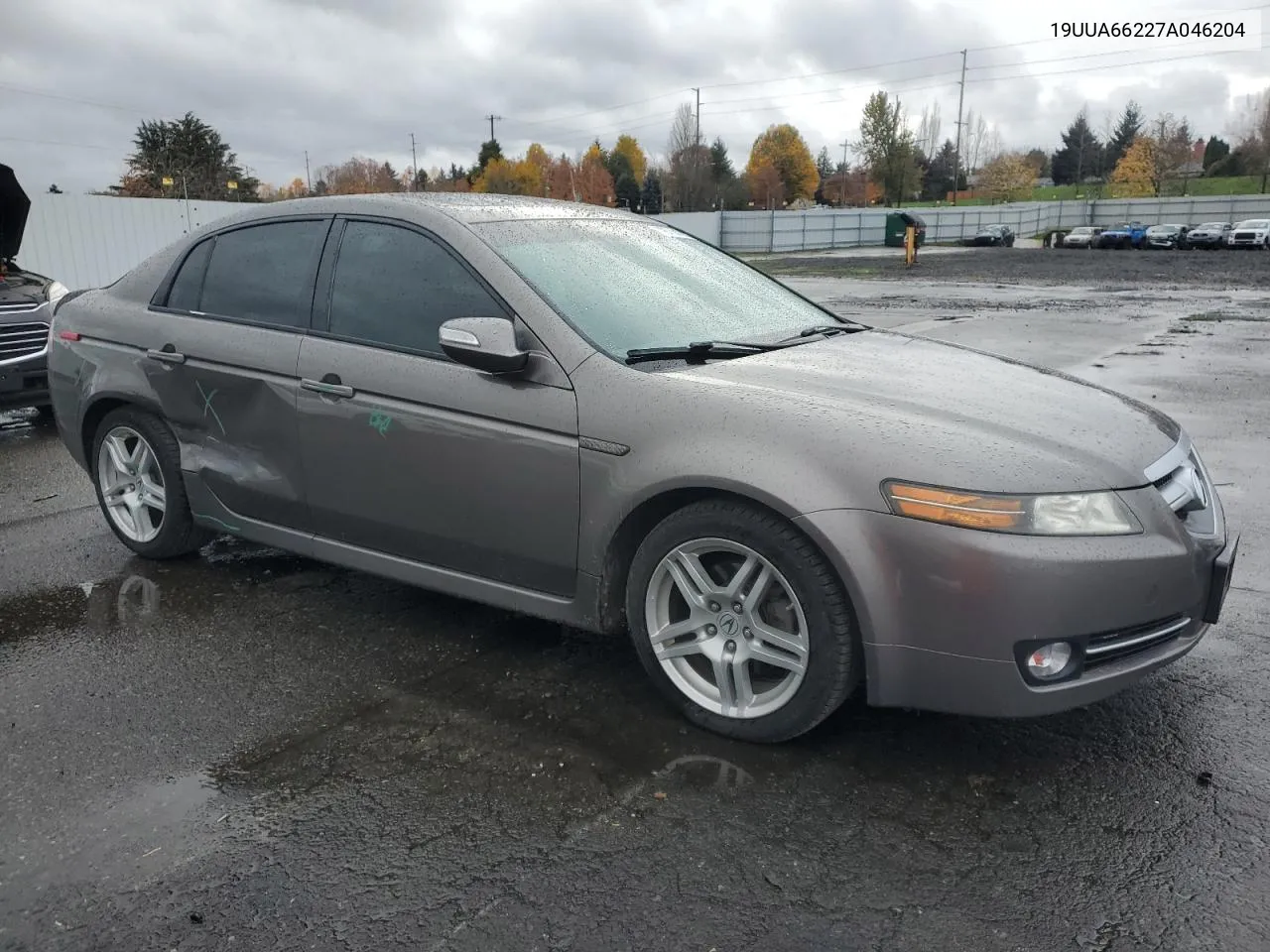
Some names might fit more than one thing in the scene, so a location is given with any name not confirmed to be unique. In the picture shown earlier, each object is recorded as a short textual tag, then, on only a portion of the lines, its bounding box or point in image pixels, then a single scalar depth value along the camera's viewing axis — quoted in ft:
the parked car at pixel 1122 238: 173.68
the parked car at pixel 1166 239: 170.30
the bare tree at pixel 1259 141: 270.87
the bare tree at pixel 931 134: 421.18
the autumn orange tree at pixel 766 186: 335.88
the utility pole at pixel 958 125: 299.32
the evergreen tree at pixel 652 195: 277.72
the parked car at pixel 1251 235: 154.51
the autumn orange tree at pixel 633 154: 399.28
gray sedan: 9.29
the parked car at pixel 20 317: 26.99
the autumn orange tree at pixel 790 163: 370.32
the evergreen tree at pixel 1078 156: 379.76
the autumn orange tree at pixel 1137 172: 301.63
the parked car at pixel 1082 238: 178.09
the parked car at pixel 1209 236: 164.96
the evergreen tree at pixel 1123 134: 384.27
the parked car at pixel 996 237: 194.70
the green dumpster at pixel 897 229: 193.55
